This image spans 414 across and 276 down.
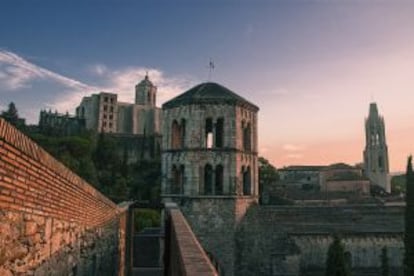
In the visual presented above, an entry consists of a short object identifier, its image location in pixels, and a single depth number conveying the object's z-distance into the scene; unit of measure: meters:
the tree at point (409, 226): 24.92
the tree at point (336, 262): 21.61
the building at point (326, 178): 70.56
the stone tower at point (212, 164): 24.27
